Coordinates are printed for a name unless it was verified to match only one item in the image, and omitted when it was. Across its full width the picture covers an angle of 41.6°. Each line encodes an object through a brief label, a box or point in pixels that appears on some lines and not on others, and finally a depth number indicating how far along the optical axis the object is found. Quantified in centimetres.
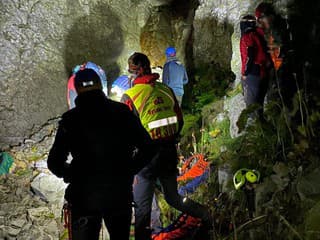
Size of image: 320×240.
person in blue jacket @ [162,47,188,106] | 927
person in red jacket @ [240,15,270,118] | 644
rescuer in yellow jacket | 468
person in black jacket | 355
